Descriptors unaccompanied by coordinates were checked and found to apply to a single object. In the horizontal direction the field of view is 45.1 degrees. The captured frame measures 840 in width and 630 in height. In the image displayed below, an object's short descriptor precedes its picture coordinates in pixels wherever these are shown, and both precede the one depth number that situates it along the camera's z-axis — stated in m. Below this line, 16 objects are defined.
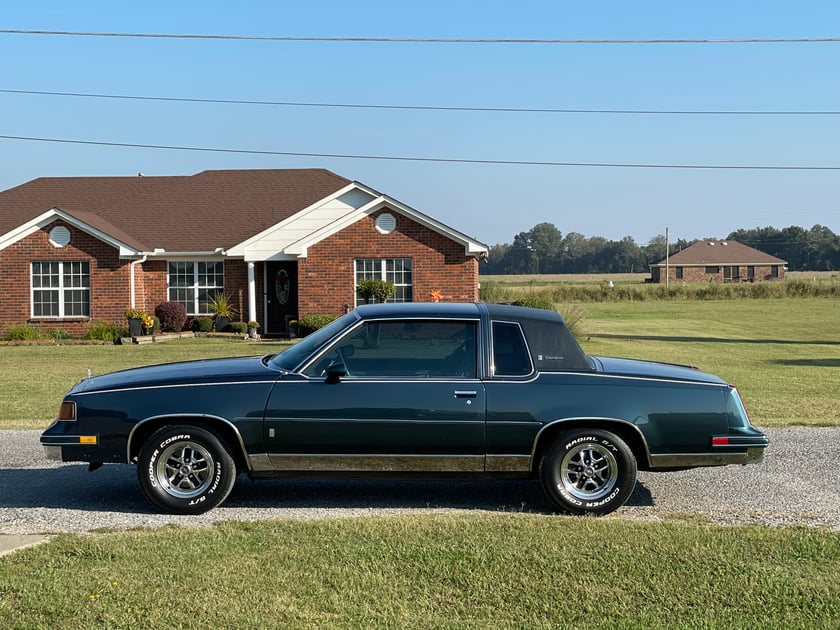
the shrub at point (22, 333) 29.11
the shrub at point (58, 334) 29.28
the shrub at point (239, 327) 30.06
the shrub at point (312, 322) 28.22
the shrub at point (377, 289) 28.86
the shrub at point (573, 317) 29.52
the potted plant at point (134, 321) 28.75
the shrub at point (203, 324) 30.50
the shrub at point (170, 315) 29.98
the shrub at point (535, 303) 27.82
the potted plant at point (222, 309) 30.58
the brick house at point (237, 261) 29.55
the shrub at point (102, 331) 29.05
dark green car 7.65
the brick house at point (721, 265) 99.62
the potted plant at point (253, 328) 29.53
